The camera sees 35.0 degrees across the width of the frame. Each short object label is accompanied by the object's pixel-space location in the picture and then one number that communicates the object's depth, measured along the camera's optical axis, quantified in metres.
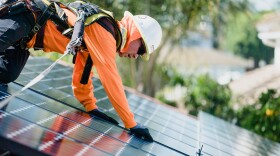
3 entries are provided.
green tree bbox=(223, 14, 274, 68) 51.89
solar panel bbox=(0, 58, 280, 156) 2.96
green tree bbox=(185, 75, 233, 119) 15.74
